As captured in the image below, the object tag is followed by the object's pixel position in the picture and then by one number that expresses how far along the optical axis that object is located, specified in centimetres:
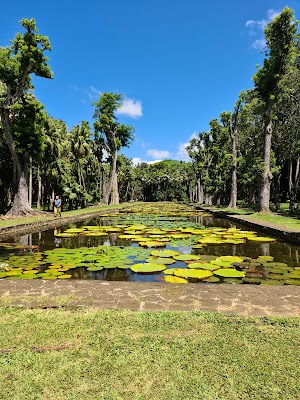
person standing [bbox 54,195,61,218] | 1554
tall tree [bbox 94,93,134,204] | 3250
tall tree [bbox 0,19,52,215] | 1464
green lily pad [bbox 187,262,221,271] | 538
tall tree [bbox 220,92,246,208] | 2238
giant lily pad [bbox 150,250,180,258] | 653
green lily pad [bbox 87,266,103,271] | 546
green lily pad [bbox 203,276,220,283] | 468
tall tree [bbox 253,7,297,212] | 1520
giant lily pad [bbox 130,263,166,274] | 525
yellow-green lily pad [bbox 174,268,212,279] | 482
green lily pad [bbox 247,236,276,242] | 885
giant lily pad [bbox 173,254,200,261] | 611
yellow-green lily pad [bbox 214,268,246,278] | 490
